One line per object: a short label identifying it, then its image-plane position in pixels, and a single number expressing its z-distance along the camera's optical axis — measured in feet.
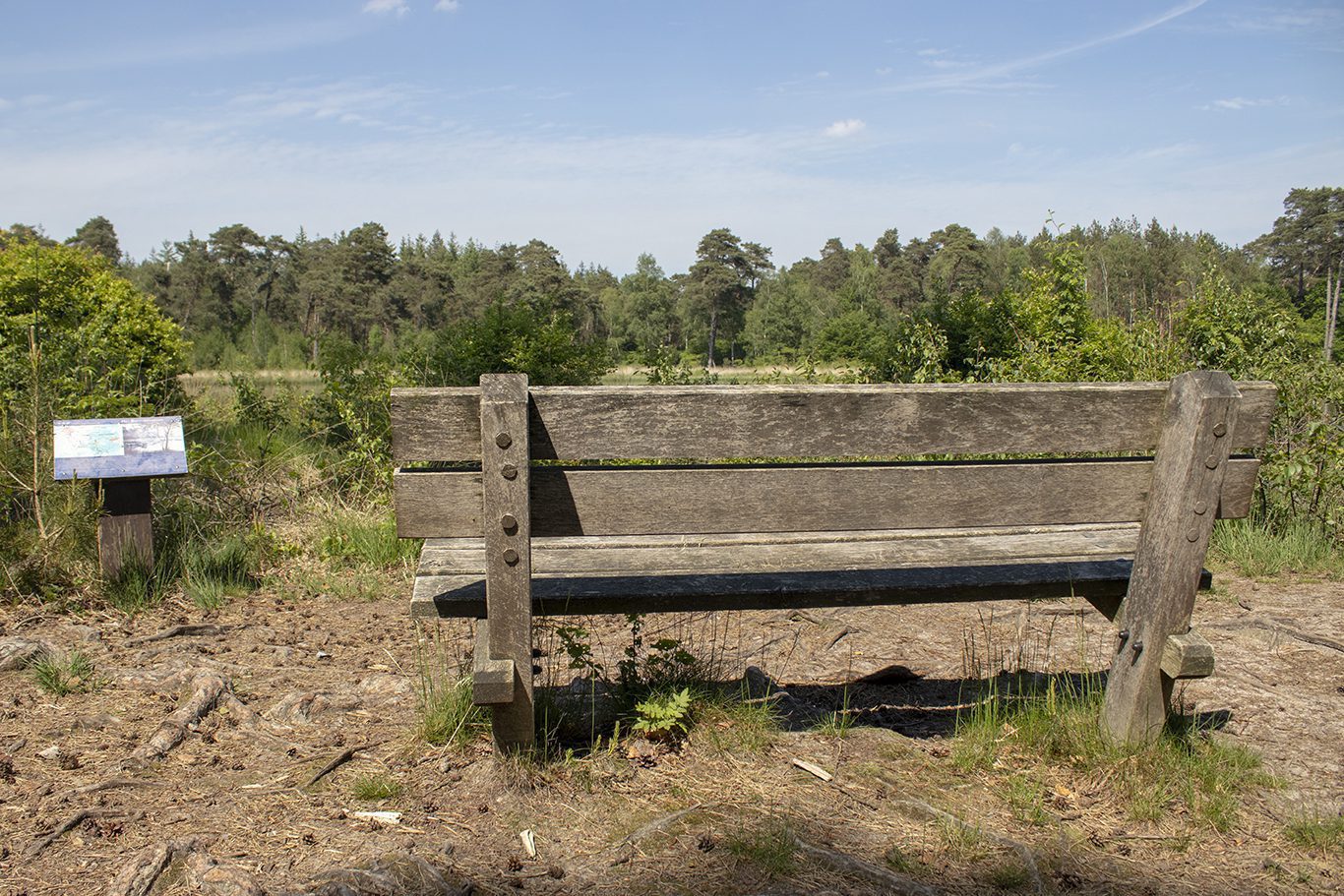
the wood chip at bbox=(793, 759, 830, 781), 9.55
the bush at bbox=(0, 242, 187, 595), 16.53
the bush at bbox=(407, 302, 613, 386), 30.07
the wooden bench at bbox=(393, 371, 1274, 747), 8.29
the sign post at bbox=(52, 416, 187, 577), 16.03
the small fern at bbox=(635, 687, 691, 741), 9.90
